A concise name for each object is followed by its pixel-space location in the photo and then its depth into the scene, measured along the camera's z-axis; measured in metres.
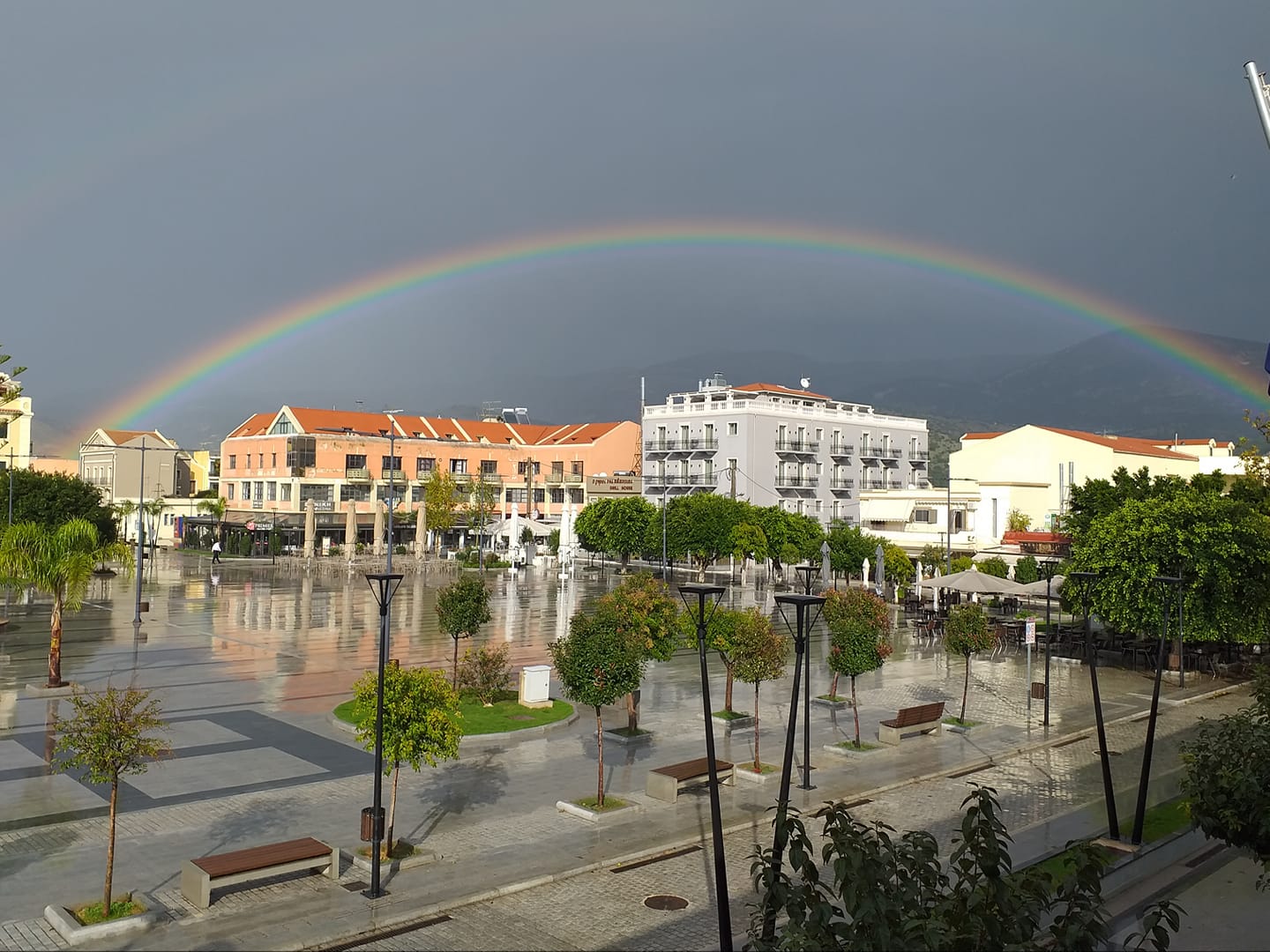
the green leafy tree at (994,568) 50.16
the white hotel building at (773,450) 83.88
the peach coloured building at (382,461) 87.56
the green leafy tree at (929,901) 7.00
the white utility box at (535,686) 25.50
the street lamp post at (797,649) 13.60
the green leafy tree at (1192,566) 30.83
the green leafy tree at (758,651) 21.92
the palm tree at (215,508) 92.62
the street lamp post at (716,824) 11.44
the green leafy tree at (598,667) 18.55
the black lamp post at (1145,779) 16.34
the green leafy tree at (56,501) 57.99
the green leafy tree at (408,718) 14.95
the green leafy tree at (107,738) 12.61
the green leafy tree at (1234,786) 11.49
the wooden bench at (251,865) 12.72
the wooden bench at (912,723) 23.33
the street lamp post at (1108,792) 16.41
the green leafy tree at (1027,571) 50.31
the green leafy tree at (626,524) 73.50
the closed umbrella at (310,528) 78.12
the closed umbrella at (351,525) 86.56
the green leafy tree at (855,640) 23.09
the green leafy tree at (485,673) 26.12
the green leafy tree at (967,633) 25.89
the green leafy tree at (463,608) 26.92
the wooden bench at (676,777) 18.17
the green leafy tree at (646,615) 22.89
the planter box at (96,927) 11.58
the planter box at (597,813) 16.88
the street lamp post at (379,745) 13.25
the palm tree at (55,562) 25.78
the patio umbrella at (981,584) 38.94
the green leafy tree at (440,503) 86.75
